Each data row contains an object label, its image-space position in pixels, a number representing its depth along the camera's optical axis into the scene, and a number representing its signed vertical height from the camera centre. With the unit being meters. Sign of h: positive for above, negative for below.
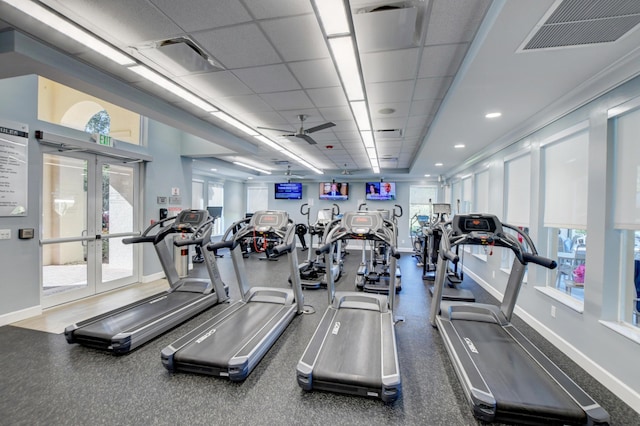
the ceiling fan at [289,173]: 9.76 +1.30
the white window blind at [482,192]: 6.23 +0.44
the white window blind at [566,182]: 3.20 +0.38
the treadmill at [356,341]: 2.34 -1.35
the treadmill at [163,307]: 3.10 -1.38
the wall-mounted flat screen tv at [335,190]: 11.41 +0.77
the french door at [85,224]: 4.35 -0.33
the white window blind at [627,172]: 2.44 +0.37
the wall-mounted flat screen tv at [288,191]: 11.68 +0.72
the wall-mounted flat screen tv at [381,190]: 10.94 +0.77
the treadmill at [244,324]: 2.64 -1.38
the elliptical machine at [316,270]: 5.64 -1.37
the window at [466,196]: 7.36 +0.42
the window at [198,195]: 10.20 +0.45
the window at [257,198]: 12.85 +0.45
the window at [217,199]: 11.07 +0.33
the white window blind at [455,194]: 8.27 +0.51
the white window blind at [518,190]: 4.46 +0.37
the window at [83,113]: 4.18 +1.55
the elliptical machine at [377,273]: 5.28 -1.38
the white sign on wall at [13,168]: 3.62 +0.47
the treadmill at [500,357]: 2.06 -1.36
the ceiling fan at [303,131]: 4.44 +1.22
